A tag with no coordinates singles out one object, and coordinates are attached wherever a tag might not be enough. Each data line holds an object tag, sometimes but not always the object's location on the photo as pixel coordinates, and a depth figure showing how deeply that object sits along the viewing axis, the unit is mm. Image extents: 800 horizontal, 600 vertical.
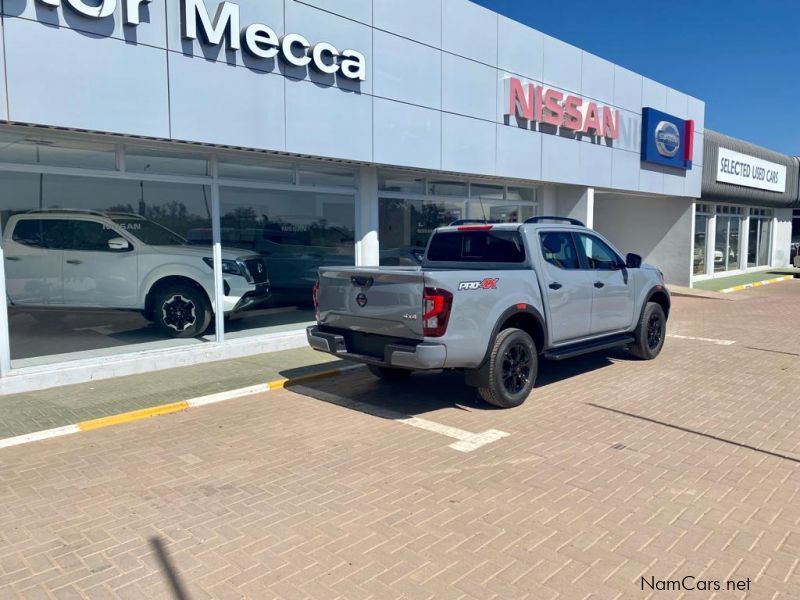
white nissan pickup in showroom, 7816
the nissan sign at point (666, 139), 17016
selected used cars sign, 21891
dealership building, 7199
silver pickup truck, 5883
